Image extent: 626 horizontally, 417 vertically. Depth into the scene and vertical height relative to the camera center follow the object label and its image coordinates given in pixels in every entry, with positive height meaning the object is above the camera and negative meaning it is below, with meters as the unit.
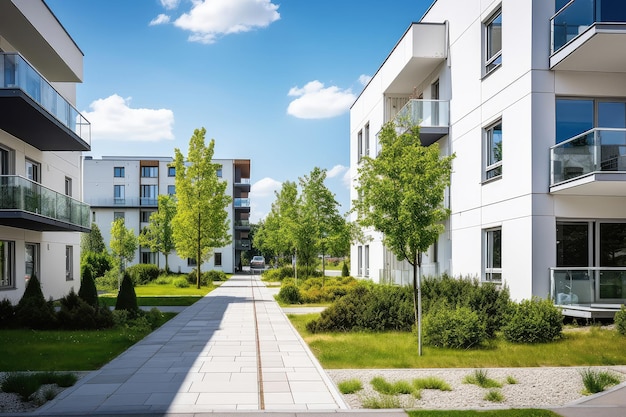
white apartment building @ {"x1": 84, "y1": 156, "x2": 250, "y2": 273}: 65.19 +4.25
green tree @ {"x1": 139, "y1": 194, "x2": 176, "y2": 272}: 53.84 +0.32
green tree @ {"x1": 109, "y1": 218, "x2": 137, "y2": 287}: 49.56 -0.94
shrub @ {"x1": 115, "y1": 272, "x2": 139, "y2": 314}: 17.89 -1.96
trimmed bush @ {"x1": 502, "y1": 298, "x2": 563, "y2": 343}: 12.90 -1.98
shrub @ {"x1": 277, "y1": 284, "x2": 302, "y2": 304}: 24.45 -2.57
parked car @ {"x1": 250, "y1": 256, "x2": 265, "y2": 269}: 71.19 -3.80
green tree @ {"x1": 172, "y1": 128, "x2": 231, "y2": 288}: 36.34 +1.75
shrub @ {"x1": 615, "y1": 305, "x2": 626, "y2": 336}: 12.88 -1.91
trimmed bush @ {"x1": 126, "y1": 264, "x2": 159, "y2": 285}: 39.81 -2.84
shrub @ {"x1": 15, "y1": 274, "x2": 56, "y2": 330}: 15.98 -2.18
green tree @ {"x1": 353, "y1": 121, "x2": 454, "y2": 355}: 12.26 +0.73
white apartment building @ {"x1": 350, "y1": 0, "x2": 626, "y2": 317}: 14.86 +2.09
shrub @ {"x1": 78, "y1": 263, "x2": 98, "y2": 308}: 18.08 -1.81
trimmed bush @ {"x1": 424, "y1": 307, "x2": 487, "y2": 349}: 12.20 -1.99
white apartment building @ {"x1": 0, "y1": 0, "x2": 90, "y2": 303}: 18.27 +3.25
